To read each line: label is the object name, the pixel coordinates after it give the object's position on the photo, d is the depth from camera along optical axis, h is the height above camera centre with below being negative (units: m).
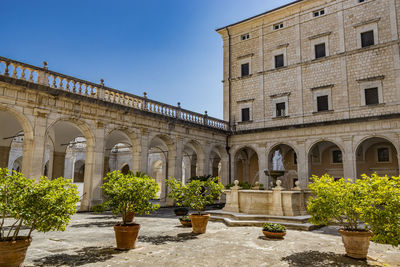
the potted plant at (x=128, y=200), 7.58 -0.68
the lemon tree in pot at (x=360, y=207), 6.01 -0.70
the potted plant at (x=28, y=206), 5.32 -0.64
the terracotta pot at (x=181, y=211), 15.63 -1.97
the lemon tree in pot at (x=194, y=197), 10.26 -0.79
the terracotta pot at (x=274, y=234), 9.42 -1.89
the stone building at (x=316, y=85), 20.11 +7.26
